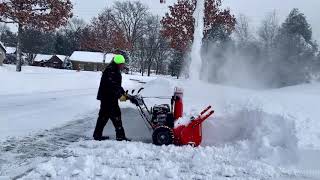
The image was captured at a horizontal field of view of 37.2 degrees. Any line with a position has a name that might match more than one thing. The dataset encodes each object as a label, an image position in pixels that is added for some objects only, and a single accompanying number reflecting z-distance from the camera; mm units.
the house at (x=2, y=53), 60875
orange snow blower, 8953
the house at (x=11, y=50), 92894
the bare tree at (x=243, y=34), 61394
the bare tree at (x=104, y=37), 57031
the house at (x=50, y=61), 86188
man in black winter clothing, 9492
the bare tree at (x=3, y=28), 118281
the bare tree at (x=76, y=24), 105031
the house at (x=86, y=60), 83250
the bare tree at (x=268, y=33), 58938
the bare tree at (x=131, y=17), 84438
